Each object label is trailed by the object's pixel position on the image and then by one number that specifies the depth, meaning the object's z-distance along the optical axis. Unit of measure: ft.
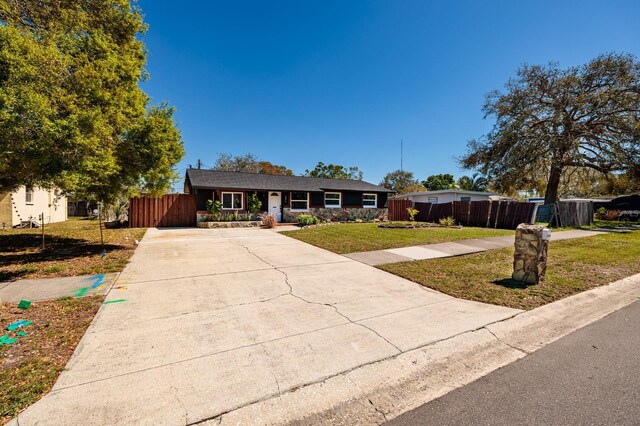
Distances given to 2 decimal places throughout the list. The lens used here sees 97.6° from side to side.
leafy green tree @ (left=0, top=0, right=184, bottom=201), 17.85
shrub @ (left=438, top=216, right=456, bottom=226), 54.80
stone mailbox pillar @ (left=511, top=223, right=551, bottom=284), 17.01
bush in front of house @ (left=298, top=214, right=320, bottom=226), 57.93
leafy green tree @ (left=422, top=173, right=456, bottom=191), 175.52
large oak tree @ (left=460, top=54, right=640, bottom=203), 63.16
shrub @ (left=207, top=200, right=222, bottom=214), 57.11
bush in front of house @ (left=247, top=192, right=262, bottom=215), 60.64
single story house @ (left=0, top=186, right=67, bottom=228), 50.47
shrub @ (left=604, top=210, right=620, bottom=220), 74.33
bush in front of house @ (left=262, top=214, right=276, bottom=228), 54.70
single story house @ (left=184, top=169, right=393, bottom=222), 59.67
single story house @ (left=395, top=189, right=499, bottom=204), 87.92
